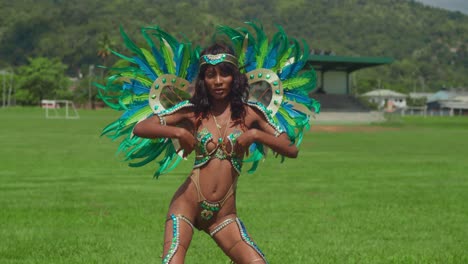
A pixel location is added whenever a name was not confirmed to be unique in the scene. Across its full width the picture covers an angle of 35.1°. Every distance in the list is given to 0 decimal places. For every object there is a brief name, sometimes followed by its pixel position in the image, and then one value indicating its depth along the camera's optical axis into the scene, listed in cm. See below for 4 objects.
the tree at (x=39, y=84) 12306
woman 464
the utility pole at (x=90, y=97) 11800
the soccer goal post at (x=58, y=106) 11749
